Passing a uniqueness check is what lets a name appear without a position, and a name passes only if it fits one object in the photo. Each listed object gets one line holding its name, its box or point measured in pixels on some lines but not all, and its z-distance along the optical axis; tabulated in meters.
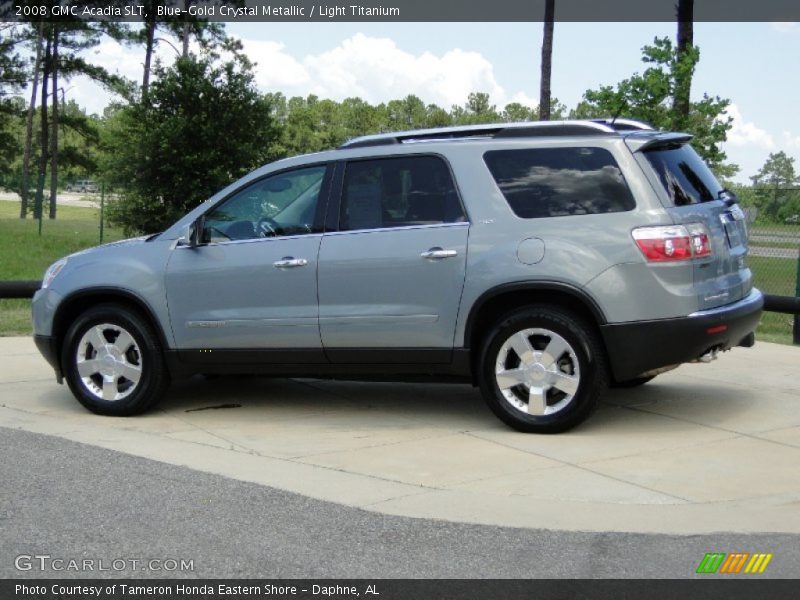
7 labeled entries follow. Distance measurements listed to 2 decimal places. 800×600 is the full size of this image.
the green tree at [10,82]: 46.72
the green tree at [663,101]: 15.70
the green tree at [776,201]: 16.44
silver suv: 7.33
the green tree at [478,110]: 73.44
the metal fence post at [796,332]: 11.93
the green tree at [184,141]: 23.84
